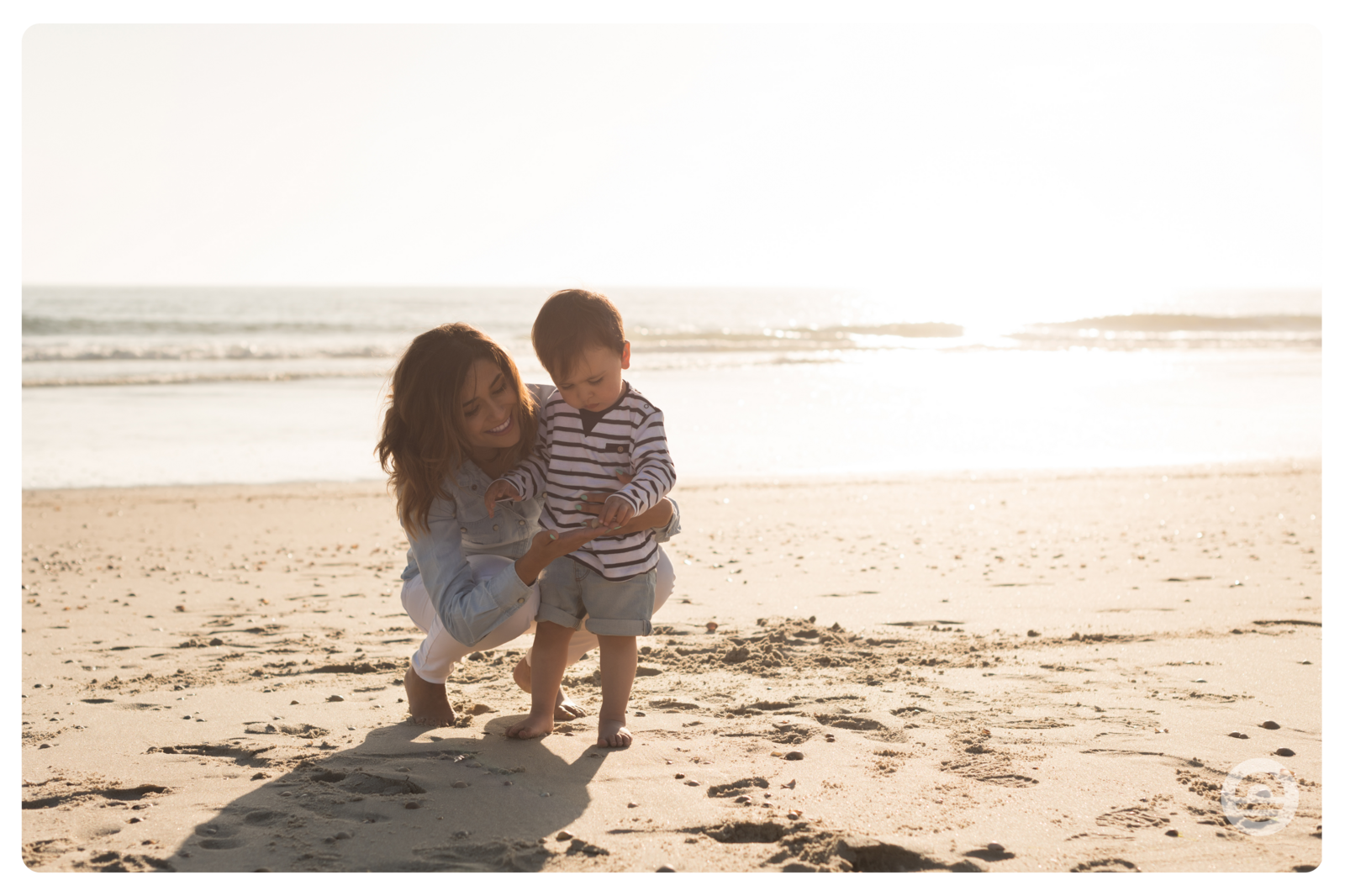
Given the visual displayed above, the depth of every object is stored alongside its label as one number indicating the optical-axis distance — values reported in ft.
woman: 9.98
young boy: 9.95
